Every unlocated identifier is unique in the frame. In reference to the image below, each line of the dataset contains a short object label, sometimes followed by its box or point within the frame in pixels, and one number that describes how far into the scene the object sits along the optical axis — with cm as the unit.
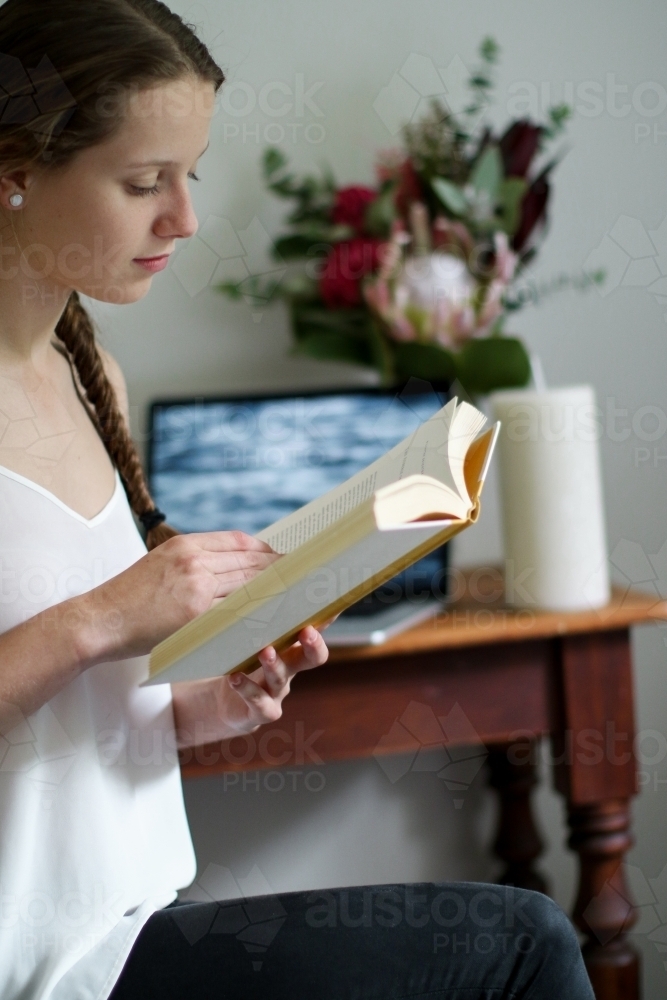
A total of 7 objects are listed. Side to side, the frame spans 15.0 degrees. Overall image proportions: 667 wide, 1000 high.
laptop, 256
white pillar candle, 244
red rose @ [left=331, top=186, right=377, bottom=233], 259
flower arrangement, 255
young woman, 204
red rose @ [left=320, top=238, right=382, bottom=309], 257
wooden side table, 241
